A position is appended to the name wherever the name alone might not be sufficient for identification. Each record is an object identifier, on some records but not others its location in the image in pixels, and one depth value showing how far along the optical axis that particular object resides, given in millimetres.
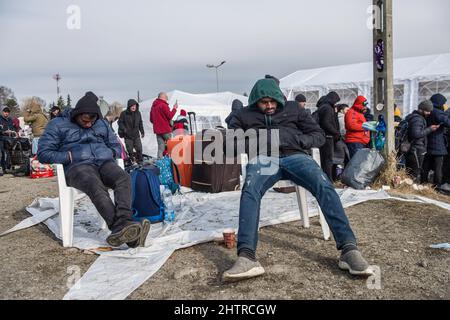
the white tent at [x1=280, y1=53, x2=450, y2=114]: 12555
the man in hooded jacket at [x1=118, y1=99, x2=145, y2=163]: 9867
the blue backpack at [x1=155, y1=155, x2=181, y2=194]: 5914
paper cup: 3373
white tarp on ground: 2746
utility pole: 6145
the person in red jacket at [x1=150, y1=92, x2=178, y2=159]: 9091
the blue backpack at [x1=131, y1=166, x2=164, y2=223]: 4273
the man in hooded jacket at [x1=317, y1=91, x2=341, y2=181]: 6613
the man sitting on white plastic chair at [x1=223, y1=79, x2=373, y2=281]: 2660
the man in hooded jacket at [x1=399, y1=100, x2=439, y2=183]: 6355
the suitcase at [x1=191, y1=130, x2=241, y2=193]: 5961
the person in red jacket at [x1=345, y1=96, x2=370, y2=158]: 6750
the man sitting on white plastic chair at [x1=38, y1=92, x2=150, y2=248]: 3277
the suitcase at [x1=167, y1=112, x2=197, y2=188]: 6562
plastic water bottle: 4387
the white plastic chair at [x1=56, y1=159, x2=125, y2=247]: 3568
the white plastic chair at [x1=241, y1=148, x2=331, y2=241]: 3479
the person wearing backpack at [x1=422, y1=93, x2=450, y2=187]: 6422
